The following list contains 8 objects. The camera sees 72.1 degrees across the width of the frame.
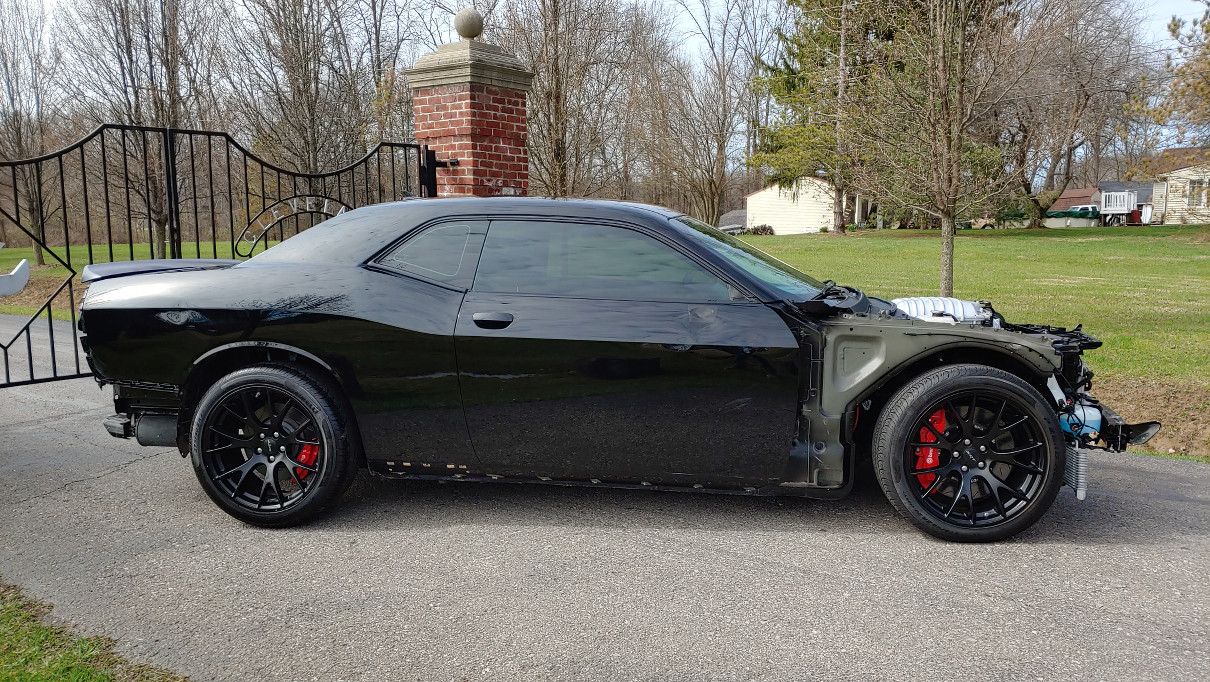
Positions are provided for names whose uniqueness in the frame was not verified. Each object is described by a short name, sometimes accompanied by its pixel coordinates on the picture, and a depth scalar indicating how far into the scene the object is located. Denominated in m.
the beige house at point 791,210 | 52.56
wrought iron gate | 6.84
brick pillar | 7.84
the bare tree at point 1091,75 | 26.72
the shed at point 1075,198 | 83.94
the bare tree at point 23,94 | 25.47
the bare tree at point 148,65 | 20.30
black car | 3.68
